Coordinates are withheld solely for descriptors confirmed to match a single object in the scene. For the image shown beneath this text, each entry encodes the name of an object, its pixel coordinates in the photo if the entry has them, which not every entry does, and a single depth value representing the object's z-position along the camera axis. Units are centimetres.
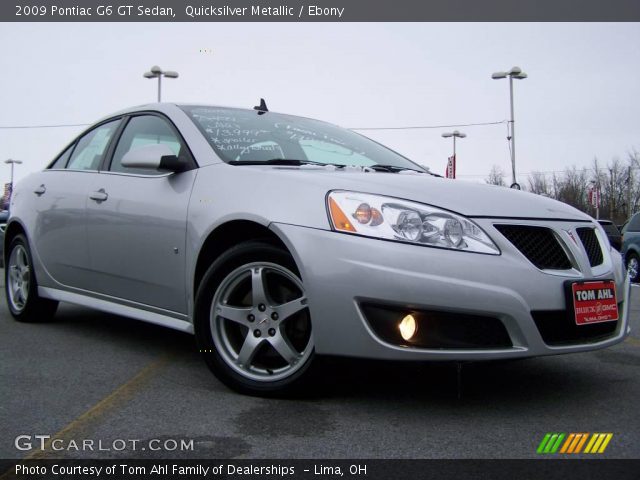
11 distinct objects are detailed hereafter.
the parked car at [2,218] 943
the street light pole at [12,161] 6138
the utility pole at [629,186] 5538
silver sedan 285
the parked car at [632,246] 1300
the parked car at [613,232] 1536
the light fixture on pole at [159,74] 2666
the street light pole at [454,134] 3569
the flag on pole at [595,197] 3180
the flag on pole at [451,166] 3080
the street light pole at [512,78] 2827
